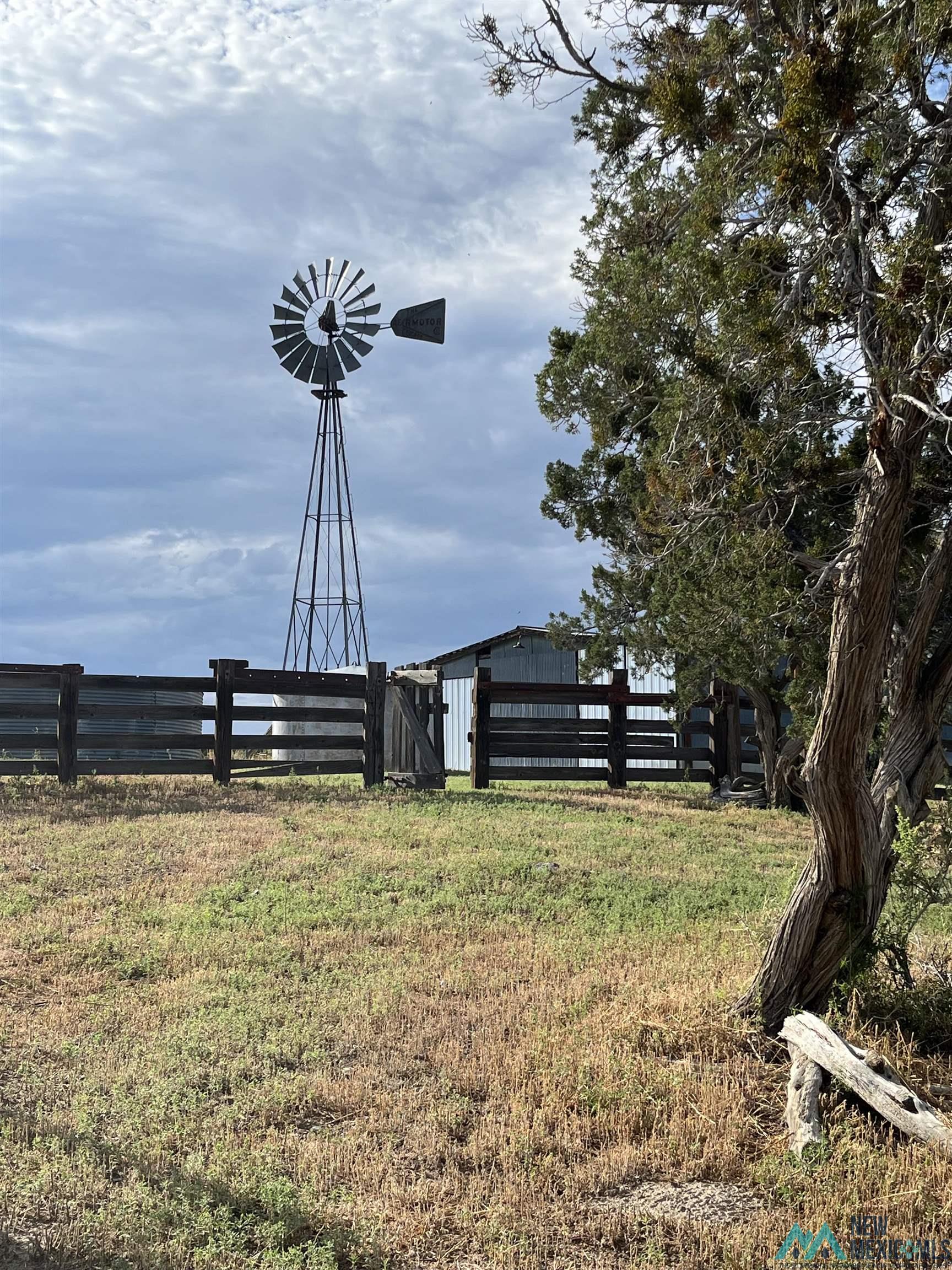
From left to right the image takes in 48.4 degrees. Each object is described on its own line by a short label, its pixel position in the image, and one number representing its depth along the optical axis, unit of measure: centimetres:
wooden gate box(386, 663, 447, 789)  1766
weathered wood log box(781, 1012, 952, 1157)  489
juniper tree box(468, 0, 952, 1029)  597
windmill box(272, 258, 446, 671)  2769
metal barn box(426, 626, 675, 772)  2677
